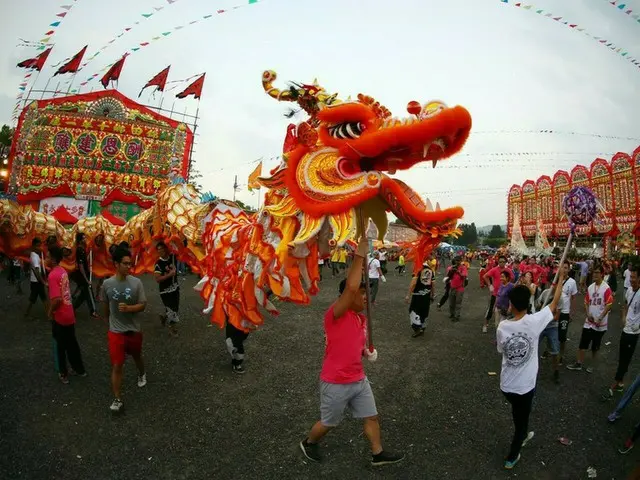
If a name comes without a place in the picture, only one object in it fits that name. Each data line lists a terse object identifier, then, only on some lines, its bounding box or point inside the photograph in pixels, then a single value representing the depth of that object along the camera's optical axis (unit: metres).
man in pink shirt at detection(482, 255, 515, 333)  7.20
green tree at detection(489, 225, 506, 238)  90.06
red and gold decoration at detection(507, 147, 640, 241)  19.91
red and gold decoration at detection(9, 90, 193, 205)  16.20
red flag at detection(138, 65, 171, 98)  16.03
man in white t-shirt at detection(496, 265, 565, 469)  2.74
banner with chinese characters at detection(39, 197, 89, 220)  16.41
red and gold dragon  2.40
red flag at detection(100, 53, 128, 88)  14.80
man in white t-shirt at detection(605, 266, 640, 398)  4.07
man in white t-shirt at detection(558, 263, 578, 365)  5.19
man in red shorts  3.46
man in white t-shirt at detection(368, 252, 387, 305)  8.67
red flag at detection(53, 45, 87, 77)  12.43
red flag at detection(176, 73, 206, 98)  16.68
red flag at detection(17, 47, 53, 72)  10.25
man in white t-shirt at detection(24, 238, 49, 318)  6.32
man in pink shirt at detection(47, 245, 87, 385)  3.89
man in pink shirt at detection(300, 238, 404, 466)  2.60
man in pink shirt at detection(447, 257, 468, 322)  7.61
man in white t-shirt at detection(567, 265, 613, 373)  4.59
